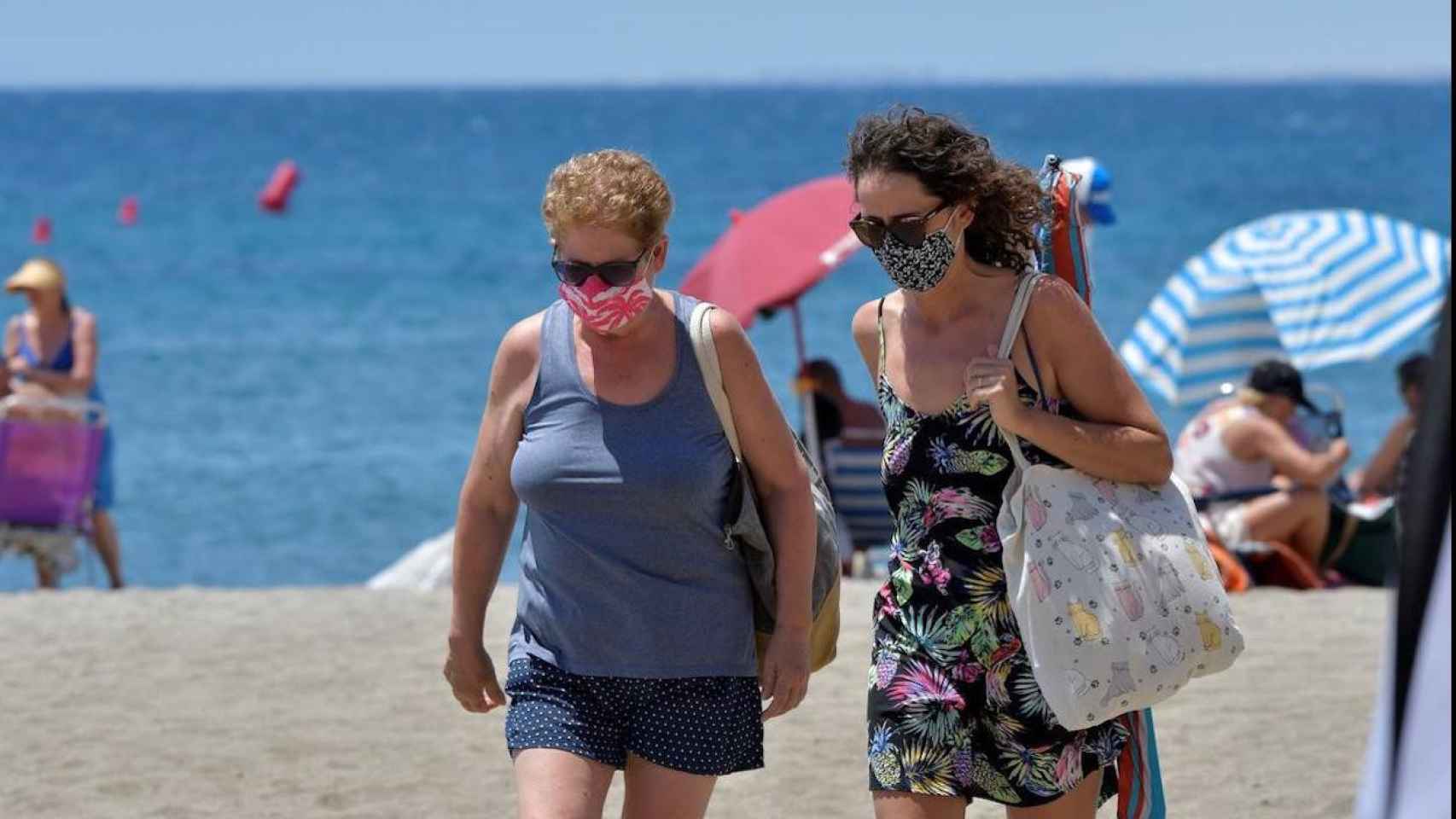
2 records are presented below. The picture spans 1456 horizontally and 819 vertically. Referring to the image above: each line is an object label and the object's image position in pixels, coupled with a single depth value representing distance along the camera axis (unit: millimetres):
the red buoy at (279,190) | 67437
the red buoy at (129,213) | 78937
